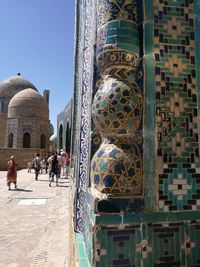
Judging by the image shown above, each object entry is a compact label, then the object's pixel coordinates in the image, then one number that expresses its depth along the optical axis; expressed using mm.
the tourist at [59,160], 11898
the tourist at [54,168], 11062
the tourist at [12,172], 10141
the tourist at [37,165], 13375
